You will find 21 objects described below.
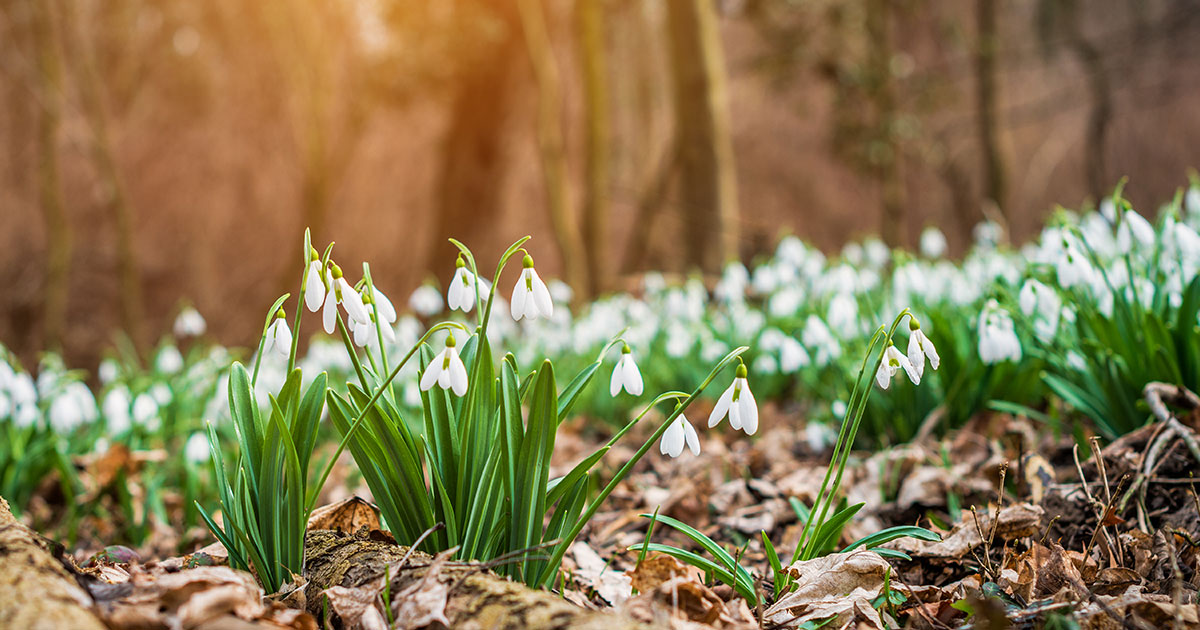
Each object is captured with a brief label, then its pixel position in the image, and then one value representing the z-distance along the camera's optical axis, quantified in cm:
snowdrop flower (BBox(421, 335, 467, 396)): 78
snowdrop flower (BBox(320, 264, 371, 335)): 80
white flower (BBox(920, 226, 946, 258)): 190
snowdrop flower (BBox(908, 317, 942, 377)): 81
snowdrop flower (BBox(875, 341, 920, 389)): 81
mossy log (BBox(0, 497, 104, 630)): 72
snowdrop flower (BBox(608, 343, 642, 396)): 82
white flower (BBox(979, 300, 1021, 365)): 100
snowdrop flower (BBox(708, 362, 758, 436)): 80
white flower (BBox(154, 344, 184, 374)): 186
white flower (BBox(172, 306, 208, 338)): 150
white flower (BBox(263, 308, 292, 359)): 81
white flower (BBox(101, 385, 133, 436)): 138
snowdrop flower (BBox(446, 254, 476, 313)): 82
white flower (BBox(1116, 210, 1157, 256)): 101
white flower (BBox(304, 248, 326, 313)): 80
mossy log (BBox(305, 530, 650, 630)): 75
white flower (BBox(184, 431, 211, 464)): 120
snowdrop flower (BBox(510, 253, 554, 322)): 81
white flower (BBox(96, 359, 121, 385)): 171
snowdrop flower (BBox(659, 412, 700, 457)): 81
